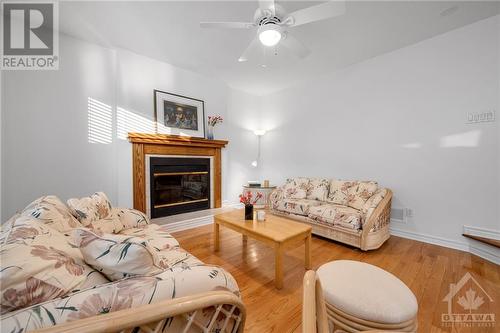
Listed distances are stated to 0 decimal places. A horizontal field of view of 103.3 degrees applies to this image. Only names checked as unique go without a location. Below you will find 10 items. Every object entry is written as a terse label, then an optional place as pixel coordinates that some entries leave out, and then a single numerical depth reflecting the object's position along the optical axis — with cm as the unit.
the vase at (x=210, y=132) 387
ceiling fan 168
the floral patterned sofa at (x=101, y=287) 59
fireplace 306
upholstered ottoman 95
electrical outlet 283
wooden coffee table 179
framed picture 332
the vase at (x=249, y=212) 237
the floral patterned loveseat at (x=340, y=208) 247
